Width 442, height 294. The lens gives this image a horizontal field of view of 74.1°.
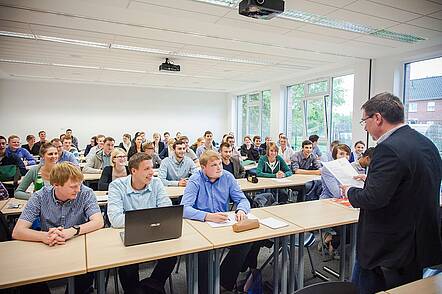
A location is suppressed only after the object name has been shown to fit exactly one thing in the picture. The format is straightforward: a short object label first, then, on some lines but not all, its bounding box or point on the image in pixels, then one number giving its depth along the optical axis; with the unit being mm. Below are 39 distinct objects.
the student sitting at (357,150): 5436
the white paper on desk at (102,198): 3124
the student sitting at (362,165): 3386
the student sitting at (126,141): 7854
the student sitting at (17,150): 5512
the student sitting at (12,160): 4743
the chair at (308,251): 2930
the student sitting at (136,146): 6221
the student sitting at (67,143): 6457
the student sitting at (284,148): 7016
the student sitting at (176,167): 4195
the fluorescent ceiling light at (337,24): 3550
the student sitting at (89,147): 8841
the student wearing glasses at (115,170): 3756
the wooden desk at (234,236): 1983
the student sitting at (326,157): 5797
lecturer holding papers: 1503
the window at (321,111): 7492
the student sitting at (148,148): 4676
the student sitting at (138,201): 2250
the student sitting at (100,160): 5020
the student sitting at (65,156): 4065
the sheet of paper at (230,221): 2264
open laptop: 1820
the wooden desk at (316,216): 2379
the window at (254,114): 10766
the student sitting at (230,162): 4539
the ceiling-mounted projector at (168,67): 6281
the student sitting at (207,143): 6625
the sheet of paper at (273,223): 2250
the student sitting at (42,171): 3199
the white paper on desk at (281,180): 4344
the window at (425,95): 5547
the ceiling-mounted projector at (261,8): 2941
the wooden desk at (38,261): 1495
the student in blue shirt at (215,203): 2357
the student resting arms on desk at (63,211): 1951
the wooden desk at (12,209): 2736
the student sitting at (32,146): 8023
